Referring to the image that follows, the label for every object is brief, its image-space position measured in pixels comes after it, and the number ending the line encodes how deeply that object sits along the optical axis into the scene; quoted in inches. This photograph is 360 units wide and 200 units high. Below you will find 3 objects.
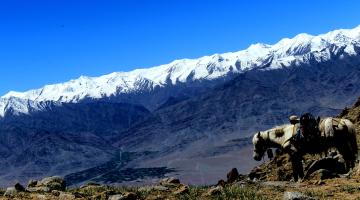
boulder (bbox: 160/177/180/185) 1077.6
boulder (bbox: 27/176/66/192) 938.7
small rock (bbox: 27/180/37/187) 1054.3
